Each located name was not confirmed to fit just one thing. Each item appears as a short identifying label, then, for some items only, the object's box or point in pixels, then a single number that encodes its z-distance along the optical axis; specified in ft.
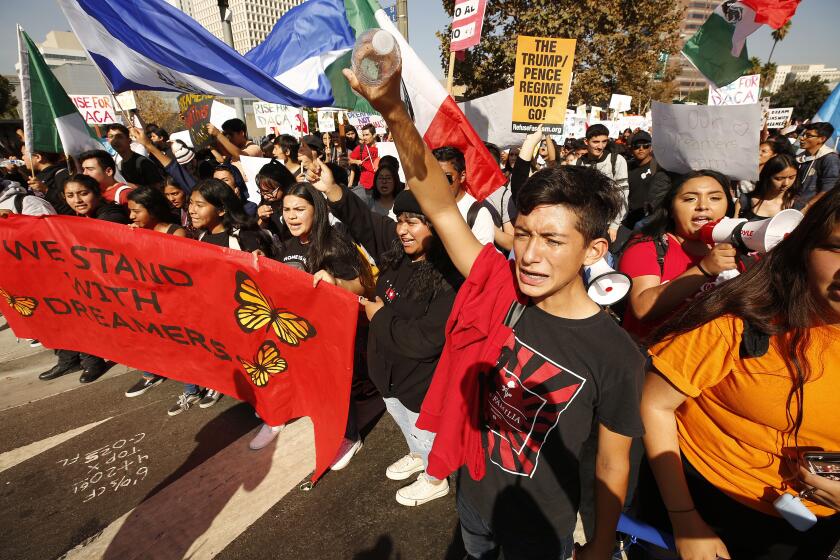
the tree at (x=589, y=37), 54.80
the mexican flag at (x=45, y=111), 13.37
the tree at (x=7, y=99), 119.24
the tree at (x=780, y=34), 151.94
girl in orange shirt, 3.88
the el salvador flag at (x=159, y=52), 10.10
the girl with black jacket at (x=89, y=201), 11.85
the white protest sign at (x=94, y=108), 26.07
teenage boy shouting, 4.20
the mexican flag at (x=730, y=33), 12.80
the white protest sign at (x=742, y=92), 23.11
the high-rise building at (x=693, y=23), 384.68
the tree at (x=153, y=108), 107.65
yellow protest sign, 14.58
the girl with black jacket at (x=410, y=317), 6.72
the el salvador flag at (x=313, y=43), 14.46
